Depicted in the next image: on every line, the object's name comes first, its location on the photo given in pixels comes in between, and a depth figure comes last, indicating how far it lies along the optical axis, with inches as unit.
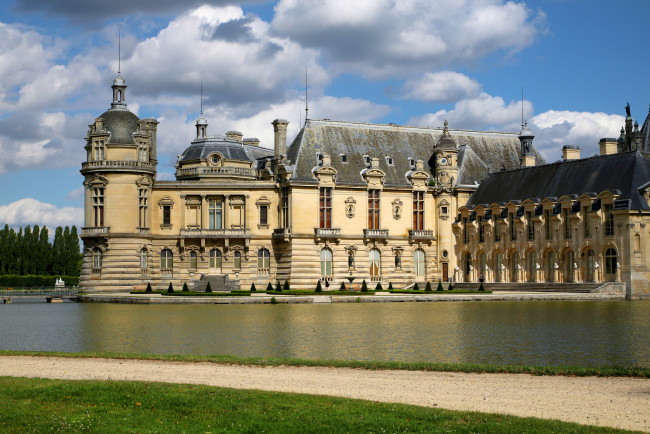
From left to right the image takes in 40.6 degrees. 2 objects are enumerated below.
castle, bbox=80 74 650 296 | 2596.0
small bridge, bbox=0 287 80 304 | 2546.8
